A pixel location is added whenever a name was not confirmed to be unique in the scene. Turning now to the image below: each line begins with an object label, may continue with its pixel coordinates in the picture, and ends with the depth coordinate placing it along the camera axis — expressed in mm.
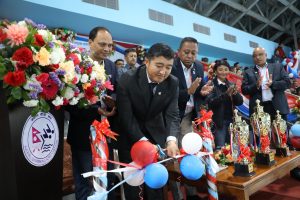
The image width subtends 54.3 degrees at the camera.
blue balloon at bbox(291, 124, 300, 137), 2513
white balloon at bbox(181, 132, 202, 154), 1430
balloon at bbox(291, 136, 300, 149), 2498
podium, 1199
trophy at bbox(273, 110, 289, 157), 2266
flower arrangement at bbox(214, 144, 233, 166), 2062
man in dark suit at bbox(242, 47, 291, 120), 3146
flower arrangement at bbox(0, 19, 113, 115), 1174
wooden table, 1620
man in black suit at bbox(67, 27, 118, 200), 1729
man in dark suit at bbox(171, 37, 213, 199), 2363
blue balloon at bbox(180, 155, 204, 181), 1347
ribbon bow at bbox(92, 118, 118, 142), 1438
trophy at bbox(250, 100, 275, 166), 1997
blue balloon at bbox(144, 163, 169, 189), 1255
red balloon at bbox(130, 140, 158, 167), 1318
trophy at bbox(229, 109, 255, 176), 1760
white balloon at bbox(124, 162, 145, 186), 1337
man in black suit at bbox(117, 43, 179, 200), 1667
